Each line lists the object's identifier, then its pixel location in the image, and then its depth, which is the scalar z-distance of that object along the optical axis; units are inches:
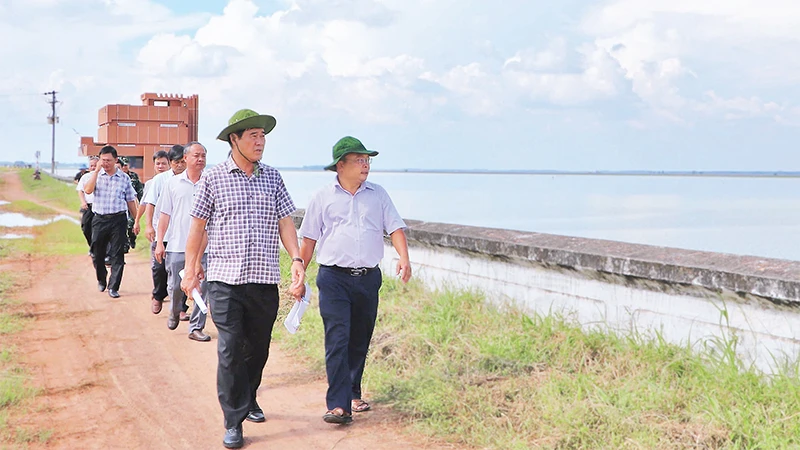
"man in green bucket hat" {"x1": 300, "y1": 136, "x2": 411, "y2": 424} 214.5
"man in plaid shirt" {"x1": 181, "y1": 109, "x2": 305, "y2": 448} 198.1
